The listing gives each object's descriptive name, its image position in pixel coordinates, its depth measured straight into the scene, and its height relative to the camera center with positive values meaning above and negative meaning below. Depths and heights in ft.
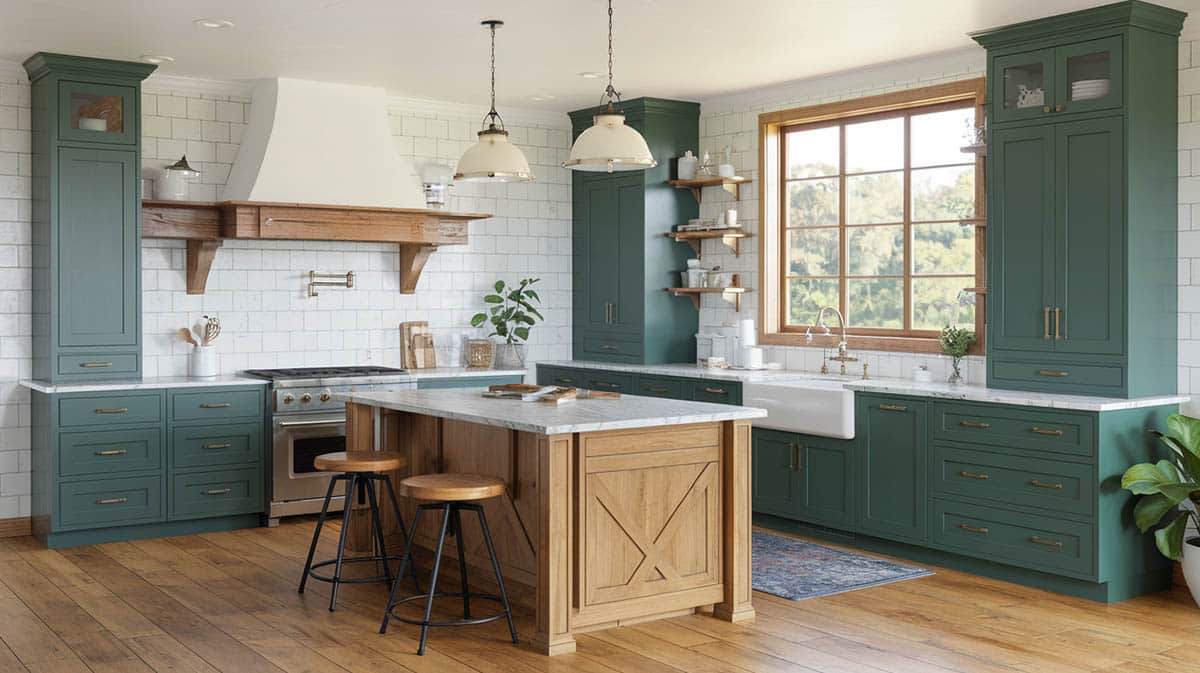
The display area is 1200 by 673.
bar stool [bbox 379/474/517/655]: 15.17 -2.18
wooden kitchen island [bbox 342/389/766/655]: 14.99 -2.38
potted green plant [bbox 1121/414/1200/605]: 17.29 -2.37
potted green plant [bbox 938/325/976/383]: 21.08 -0.29
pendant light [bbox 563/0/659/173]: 16.17 +2.45
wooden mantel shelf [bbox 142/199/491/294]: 23.16 +2.05
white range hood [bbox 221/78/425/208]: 23.71 +3.56
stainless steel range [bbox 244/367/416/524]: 23.44 -2.07
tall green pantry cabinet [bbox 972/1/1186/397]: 17.99 +1.96
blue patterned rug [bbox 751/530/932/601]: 18.35 -3.96
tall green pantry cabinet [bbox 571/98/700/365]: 26.73 +1.74
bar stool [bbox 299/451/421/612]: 17.39 -2.31
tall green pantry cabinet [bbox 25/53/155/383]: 21.75 +2.01
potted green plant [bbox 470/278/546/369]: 27.40 +0.18
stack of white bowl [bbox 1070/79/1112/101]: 18.20 +3.63
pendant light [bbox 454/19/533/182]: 17.43 +2.42
